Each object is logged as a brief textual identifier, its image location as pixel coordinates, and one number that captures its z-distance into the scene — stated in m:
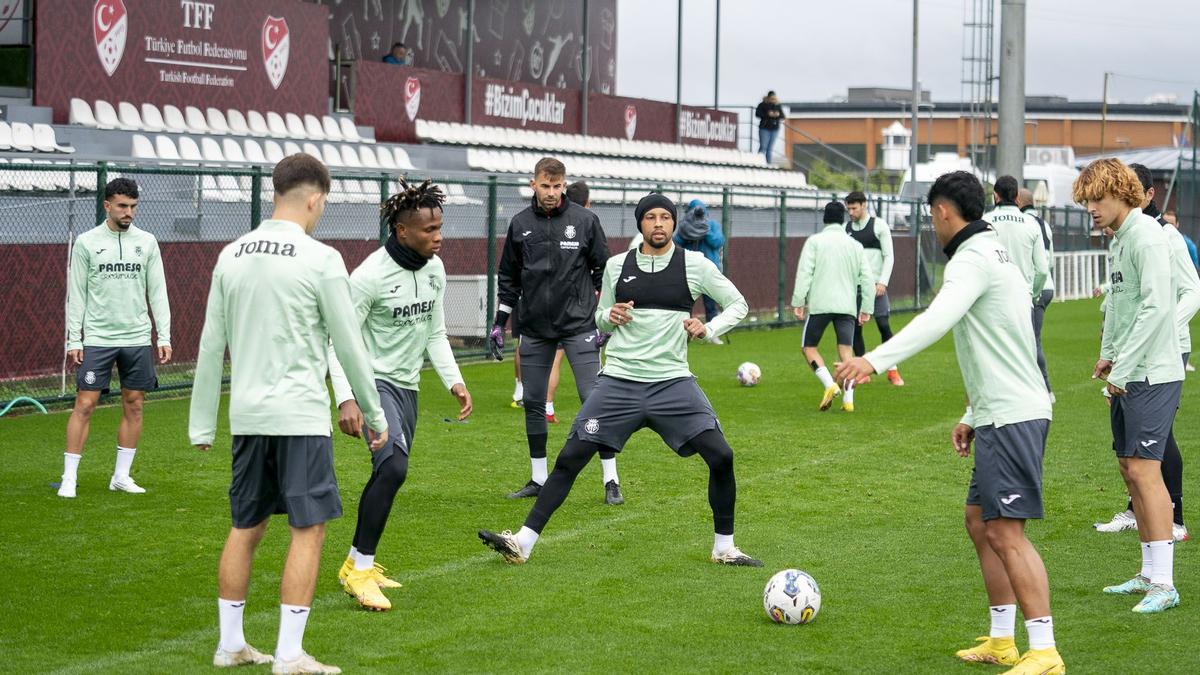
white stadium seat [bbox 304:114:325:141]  23.14
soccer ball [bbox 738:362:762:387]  15.89
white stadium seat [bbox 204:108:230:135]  21.60
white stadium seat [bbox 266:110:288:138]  22.20
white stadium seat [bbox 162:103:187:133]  20.66
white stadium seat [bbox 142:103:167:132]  20.20
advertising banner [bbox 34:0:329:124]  19.42
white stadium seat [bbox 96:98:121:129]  19.61
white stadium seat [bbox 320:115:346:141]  23.64
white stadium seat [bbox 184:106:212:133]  20.97
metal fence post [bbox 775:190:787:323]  25.19
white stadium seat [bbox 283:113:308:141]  22.67
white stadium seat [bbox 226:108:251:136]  21.95
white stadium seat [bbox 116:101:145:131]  19.92
